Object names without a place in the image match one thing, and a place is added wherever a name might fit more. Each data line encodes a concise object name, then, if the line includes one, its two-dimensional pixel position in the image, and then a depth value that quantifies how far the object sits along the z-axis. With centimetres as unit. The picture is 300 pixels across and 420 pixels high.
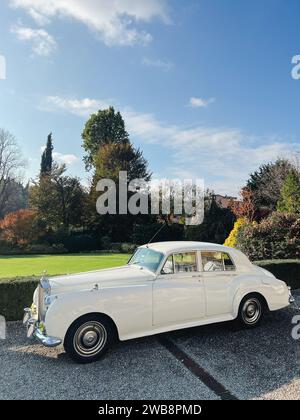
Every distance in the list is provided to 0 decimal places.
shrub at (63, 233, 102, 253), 2658
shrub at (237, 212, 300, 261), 1045
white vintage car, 442
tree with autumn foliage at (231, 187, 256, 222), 2205
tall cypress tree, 3862
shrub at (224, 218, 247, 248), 1342
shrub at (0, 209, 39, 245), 2592
